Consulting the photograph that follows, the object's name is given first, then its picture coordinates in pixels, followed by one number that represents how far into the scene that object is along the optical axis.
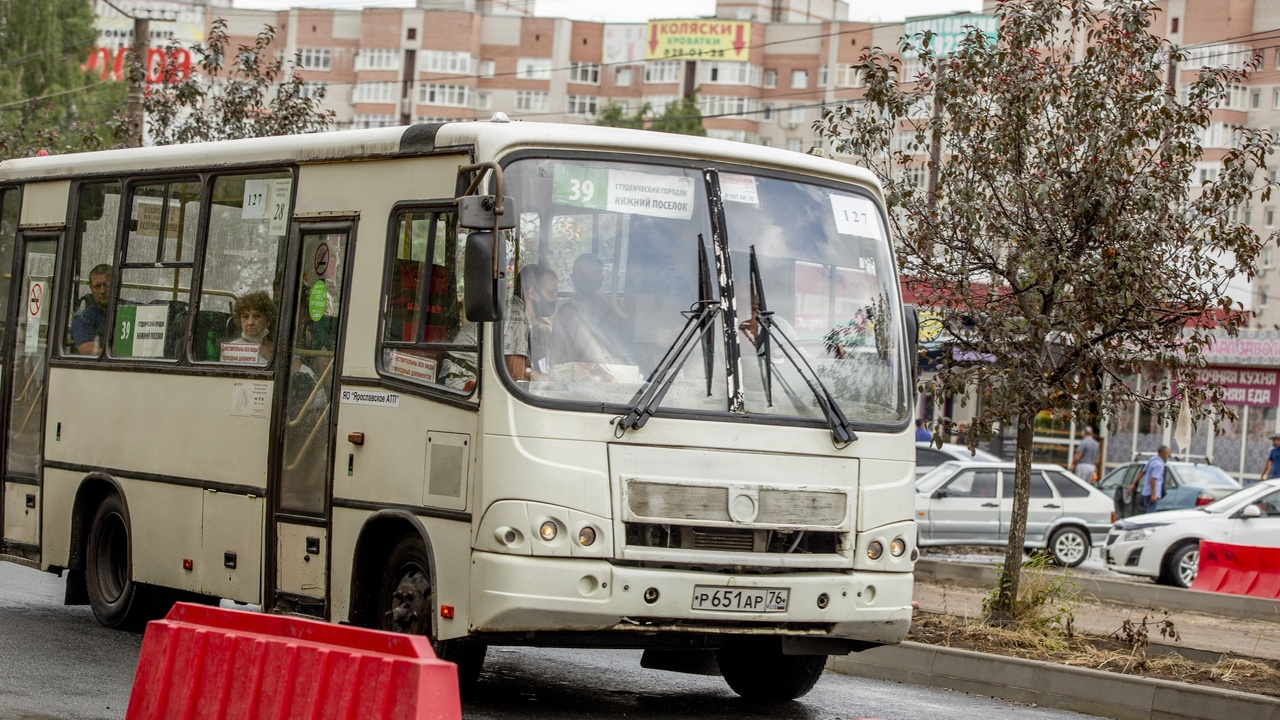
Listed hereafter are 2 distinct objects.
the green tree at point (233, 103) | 23.97
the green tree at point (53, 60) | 65.00
